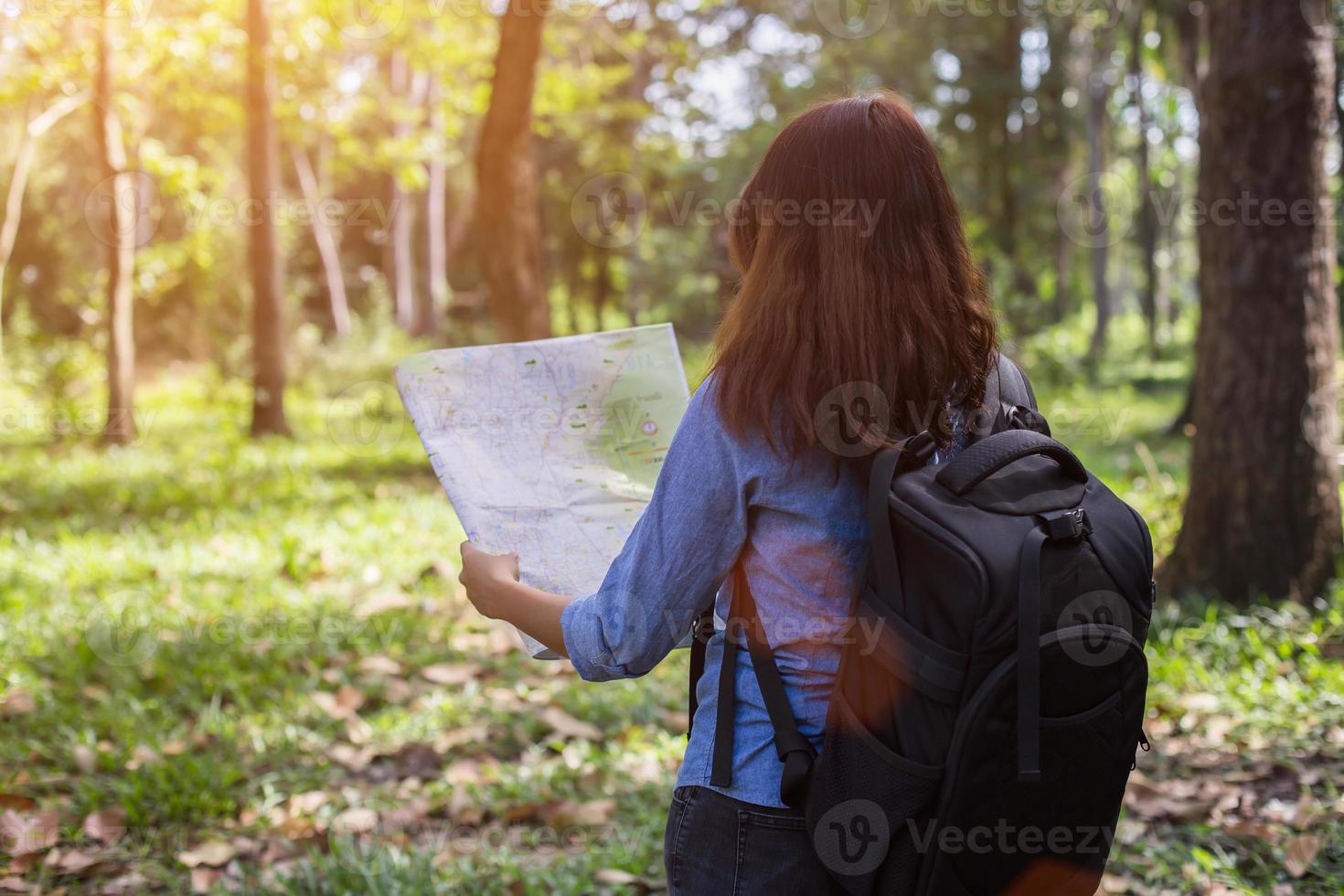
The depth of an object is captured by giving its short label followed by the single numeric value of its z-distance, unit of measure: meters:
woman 1.44
